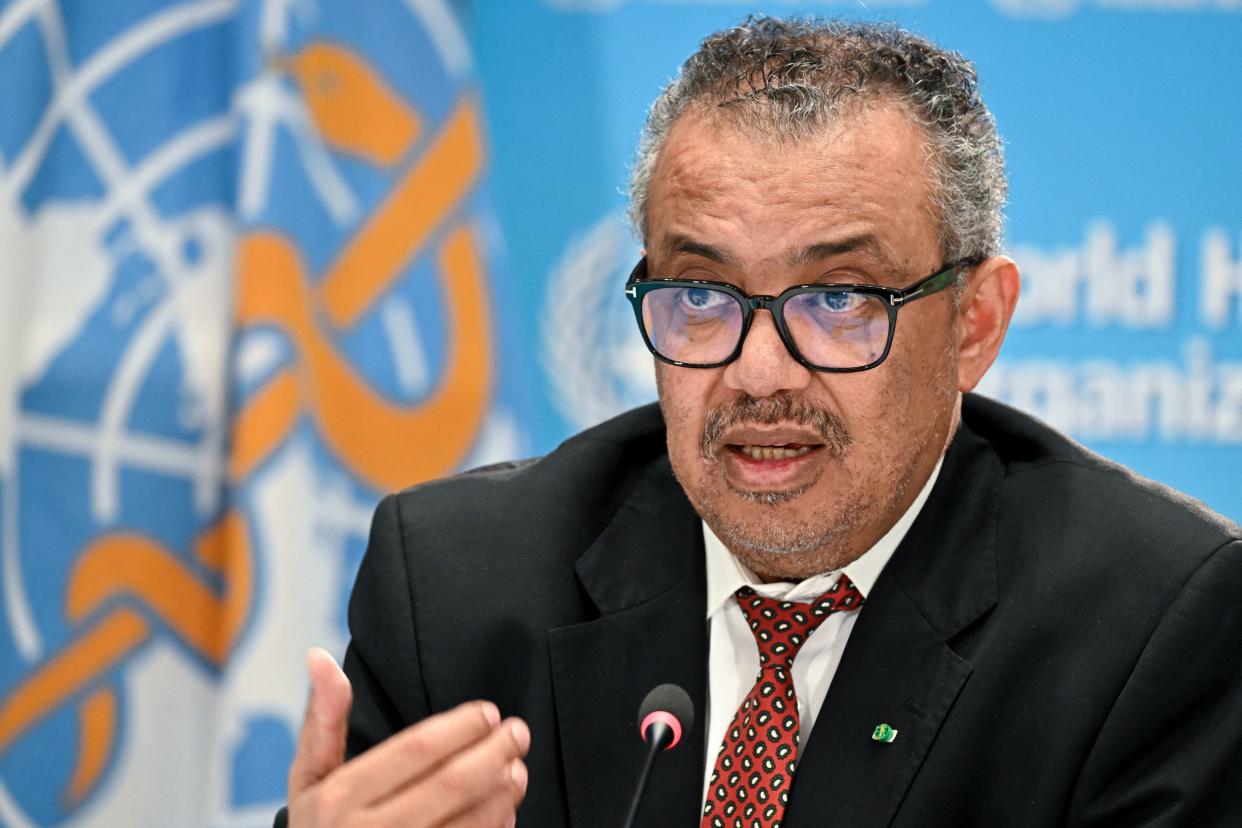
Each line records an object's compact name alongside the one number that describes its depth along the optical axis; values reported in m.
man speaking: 3.54
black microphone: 3.43
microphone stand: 3.40
